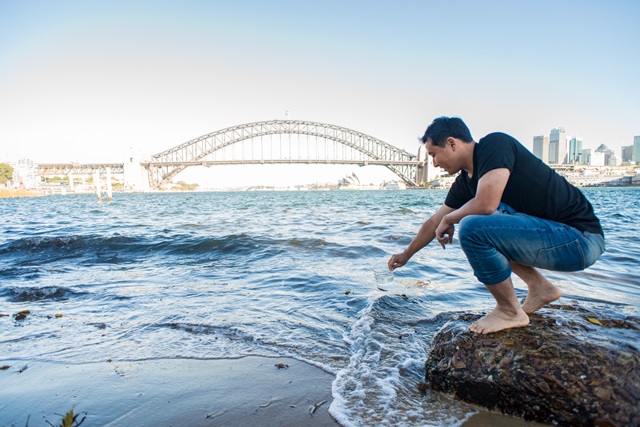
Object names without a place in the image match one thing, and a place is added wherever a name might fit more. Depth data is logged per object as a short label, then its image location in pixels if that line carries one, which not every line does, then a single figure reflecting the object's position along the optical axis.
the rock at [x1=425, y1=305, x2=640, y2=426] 1.38
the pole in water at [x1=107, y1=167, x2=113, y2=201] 35.23
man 1.67
